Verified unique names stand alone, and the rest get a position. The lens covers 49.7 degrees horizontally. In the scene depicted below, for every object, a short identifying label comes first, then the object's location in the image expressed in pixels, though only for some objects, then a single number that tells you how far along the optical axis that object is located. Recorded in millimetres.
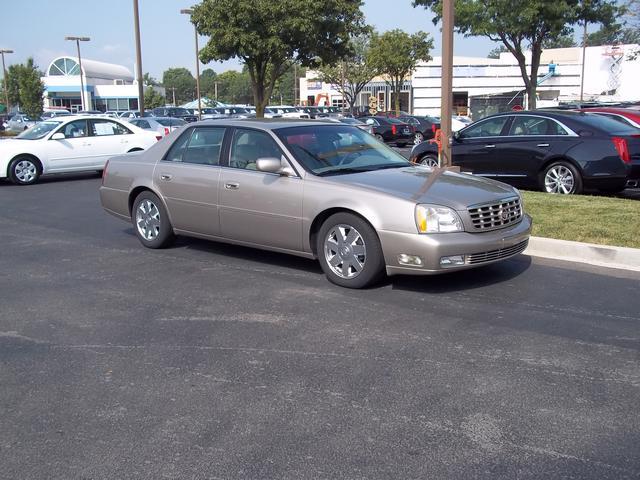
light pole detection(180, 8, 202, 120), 29156
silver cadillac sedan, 6047
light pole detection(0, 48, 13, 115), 60231
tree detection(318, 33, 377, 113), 55156
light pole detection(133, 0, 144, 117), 24609
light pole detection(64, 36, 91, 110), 39219
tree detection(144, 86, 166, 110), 82312
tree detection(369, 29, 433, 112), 50406
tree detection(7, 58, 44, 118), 55094
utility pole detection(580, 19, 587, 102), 47519
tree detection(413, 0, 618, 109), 24641
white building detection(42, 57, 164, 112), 79812
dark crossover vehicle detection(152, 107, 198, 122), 42500
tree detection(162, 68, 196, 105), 134250
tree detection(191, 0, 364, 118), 26094
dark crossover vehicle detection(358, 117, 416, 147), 30344
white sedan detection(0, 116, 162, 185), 15758
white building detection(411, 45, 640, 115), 54062
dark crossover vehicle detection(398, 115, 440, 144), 31844
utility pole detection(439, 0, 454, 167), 10141
